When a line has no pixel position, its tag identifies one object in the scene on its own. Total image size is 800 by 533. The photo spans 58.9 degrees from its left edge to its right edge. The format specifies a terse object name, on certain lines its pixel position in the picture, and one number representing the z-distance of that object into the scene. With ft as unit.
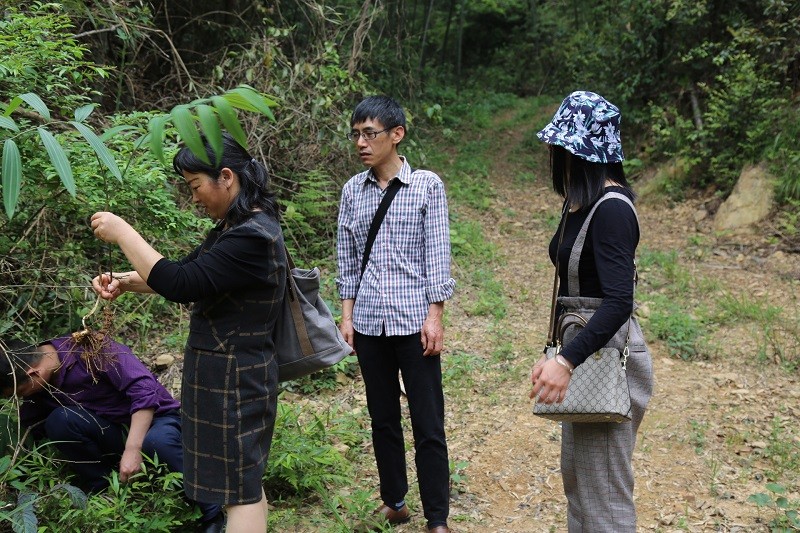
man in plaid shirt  9.23
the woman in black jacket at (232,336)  7.19
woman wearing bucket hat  6.65
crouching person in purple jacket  9.36
